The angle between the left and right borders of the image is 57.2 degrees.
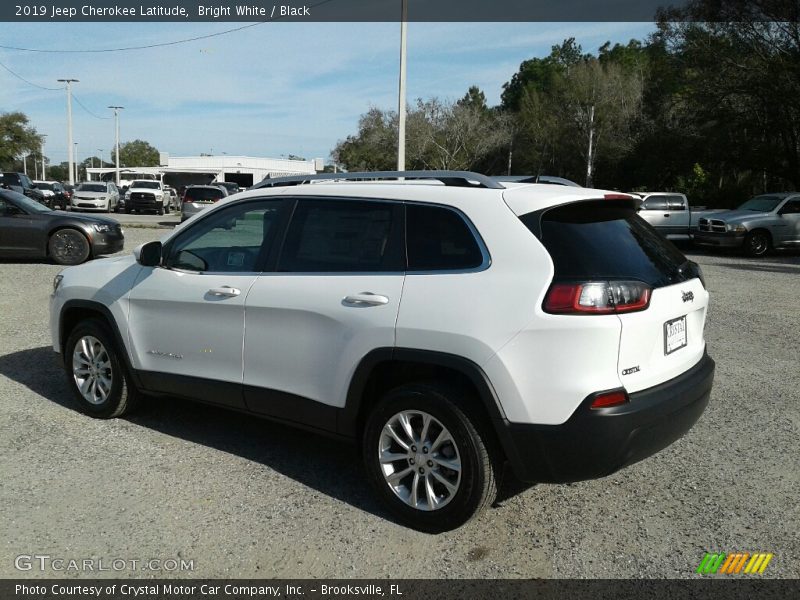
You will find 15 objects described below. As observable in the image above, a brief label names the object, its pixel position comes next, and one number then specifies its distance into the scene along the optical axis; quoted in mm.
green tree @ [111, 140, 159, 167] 122500
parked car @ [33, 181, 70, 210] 39312
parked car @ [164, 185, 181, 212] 47784
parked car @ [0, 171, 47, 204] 36156
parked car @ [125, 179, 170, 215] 38219
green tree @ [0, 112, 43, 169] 63281
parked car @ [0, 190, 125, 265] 14367
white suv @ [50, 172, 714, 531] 3332
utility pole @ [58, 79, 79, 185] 57269
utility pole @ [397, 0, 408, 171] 23875
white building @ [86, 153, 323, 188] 82188
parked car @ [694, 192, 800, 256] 19406
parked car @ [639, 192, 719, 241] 21703
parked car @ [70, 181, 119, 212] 36656
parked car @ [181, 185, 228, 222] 24984
